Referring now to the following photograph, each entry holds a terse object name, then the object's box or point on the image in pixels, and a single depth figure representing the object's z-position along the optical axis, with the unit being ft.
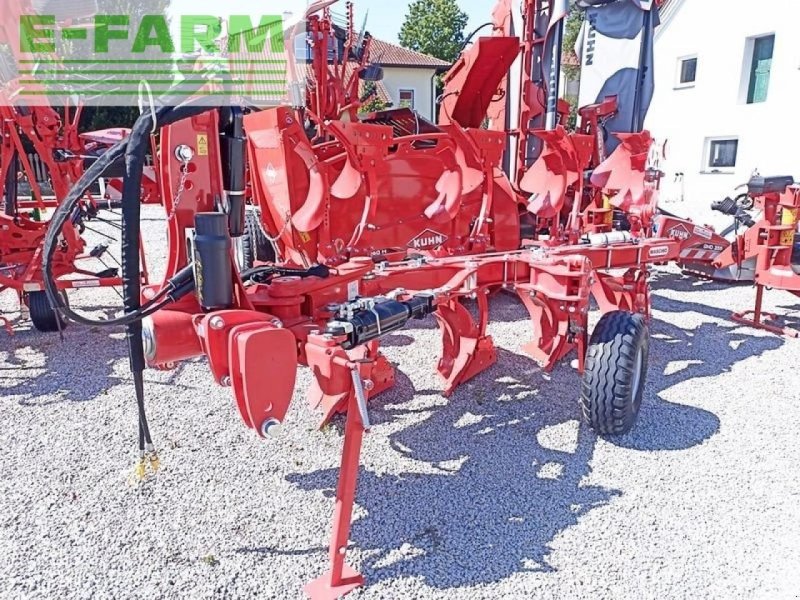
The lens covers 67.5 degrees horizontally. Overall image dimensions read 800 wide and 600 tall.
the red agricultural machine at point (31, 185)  15.93
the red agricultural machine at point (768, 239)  16.08
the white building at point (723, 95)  40.55
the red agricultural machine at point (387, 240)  6.88
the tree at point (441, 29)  111.65
